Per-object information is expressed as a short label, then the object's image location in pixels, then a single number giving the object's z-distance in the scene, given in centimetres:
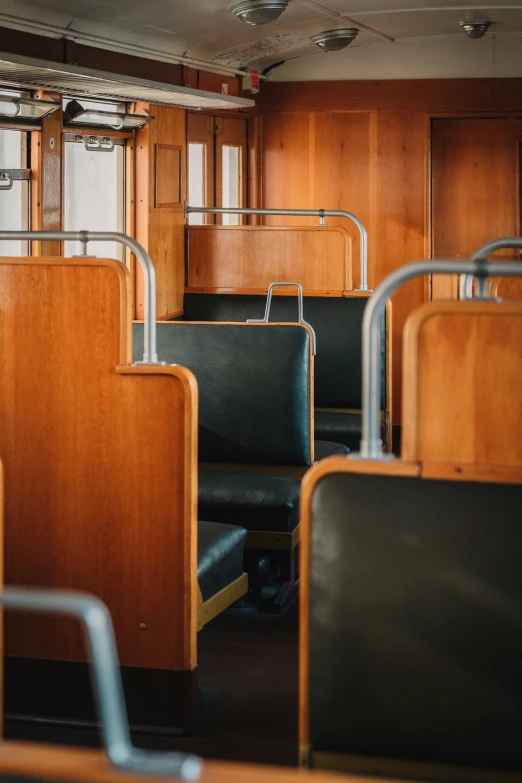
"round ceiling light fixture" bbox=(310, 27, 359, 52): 739
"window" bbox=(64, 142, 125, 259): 611
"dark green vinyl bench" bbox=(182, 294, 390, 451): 612
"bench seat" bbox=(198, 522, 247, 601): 343
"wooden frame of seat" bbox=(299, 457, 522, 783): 206
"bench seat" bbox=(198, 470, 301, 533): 420
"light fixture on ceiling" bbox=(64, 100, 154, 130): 585
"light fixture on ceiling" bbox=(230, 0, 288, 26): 607
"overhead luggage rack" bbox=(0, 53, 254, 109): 506
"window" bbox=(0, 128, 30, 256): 546
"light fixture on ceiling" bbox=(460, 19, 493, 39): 736
